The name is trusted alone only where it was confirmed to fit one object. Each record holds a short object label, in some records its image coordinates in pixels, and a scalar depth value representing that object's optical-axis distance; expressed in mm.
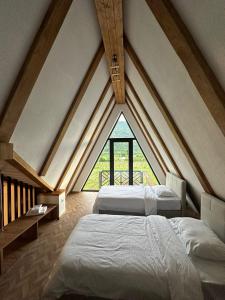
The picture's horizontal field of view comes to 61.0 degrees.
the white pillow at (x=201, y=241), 1944
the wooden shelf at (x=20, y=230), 2769
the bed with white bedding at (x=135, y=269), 1638
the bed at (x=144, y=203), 4020
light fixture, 3058
